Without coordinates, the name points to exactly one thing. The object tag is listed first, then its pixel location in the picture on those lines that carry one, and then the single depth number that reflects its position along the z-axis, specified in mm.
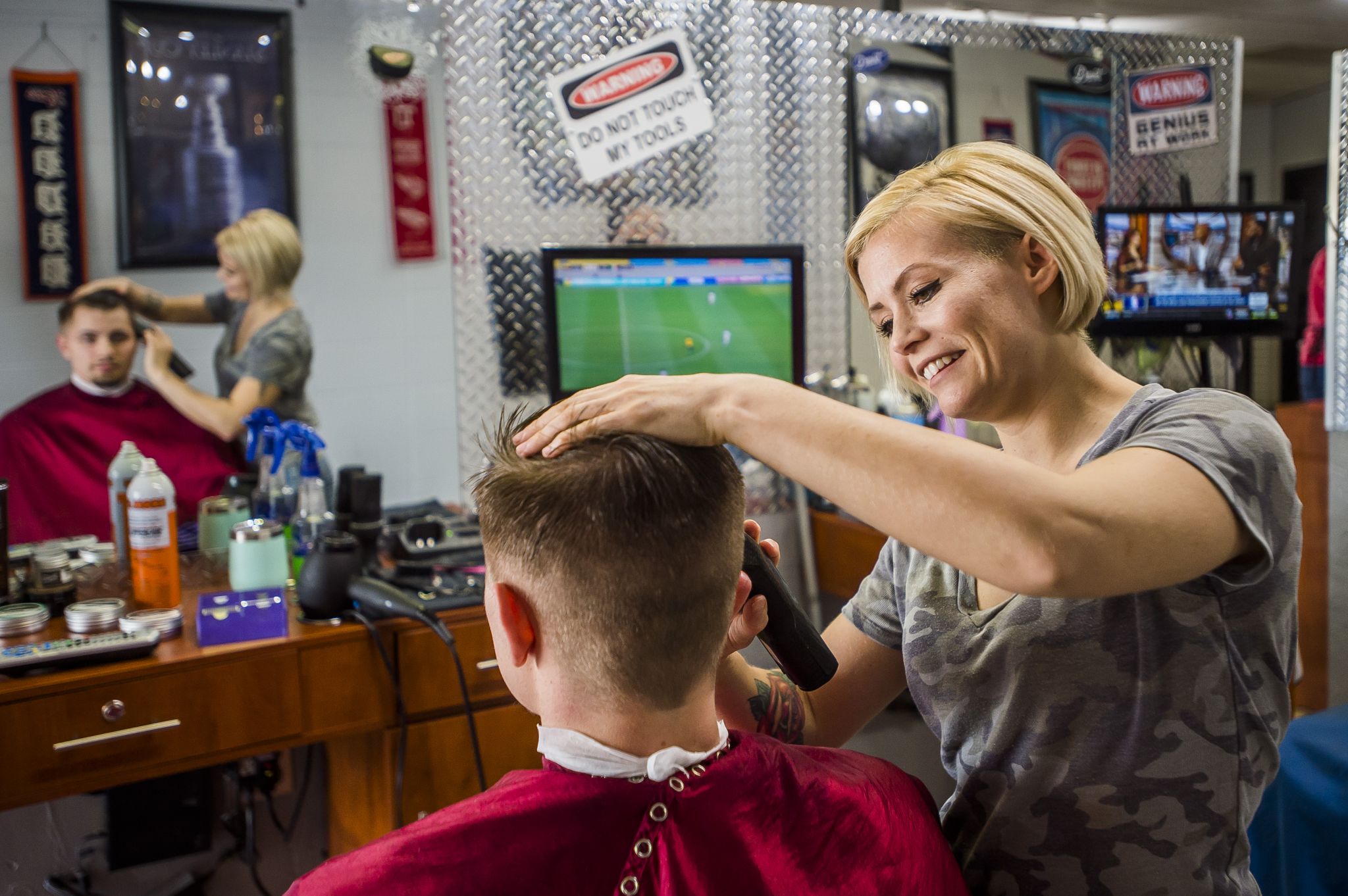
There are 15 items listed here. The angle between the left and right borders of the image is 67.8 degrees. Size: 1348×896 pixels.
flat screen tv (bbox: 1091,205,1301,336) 3396
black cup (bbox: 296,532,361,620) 2072
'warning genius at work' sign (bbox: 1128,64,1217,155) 3506
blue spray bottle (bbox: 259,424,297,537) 2527
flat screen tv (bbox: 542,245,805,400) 2516
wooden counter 1796
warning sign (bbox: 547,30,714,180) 2689
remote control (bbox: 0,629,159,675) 1773
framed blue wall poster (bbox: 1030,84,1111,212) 3465
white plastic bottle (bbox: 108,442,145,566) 2420
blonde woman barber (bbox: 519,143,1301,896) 850
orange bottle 2055
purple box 1951
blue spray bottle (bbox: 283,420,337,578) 2330
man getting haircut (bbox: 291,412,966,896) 950
